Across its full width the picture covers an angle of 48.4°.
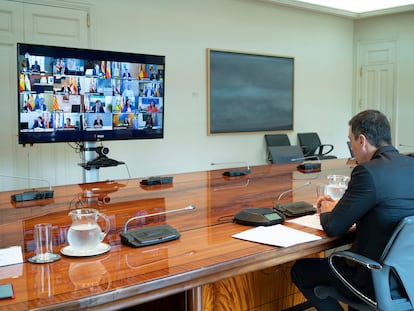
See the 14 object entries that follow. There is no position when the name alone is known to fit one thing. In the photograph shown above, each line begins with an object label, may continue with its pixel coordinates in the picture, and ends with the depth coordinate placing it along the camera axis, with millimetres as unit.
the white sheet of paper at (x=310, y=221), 1825
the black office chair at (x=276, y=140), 6469
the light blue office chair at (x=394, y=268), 1572
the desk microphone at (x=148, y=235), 1535
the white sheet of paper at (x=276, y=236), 1580
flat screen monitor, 3031
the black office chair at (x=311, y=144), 6750
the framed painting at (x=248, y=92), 5922
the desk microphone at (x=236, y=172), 3129
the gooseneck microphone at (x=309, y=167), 3389
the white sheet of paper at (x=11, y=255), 1359
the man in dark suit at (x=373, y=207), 1658
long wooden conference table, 1185
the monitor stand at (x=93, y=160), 3425
